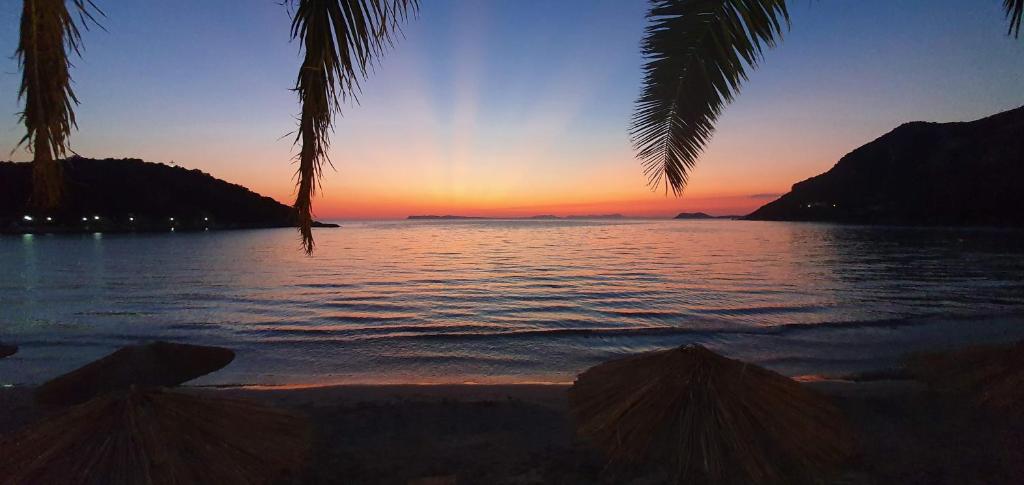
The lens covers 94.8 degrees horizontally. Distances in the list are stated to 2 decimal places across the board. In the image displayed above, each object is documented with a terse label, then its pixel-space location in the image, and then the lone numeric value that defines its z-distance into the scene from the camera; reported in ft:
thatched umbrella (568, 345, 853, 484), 9.05
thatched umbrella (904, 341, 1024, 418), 13.35
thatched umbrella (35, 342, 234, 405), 18.51
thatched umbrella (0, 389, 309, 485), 7.43
